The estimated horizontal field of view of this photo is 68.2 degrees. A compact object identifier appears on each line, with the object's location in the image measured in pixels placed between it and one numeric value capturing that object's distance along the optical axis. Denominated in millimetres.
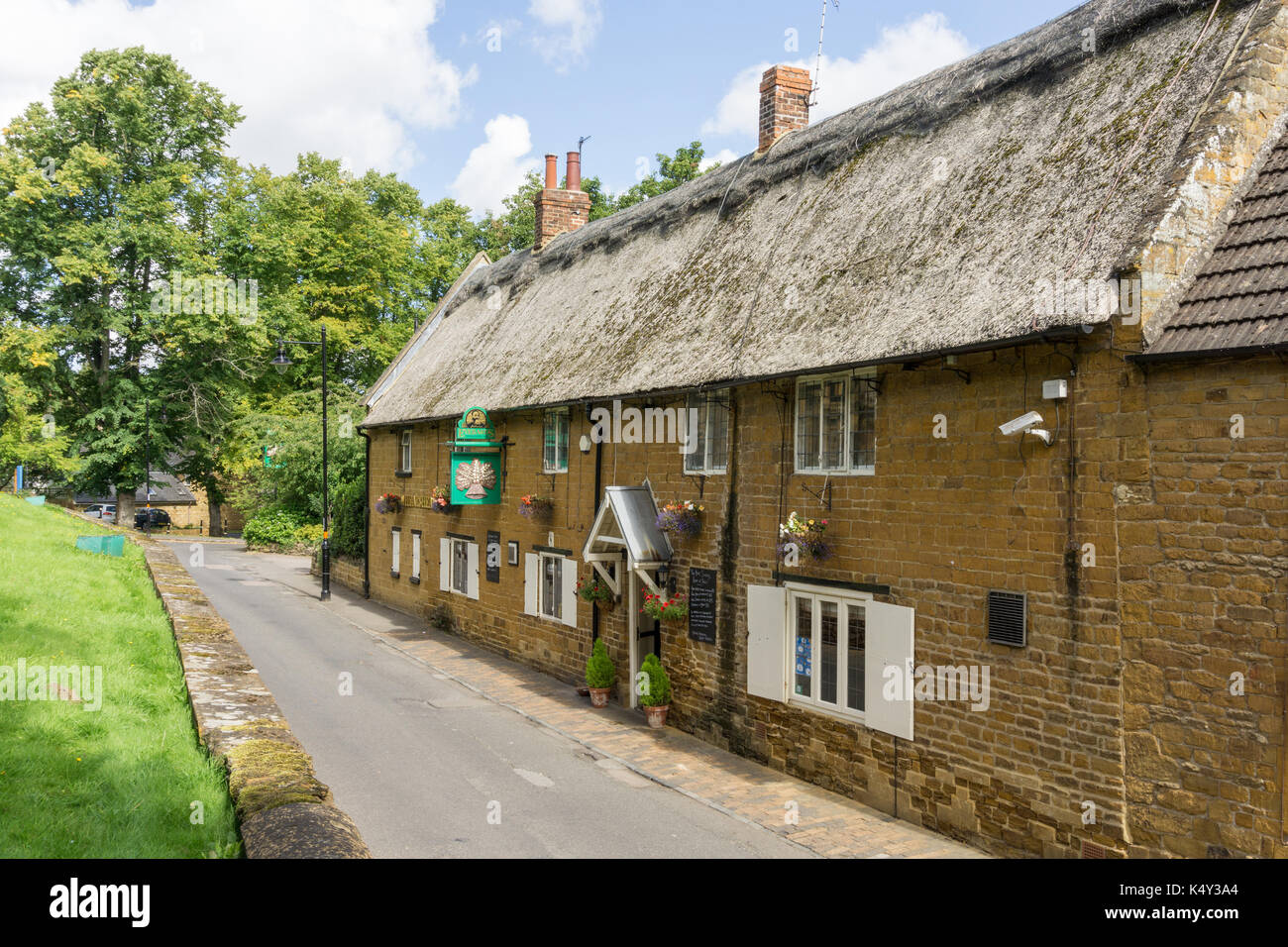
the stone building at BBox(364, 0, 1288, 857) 7961
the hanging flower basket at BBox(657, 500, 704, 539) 14188
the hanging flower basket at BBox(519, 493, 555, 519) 18672
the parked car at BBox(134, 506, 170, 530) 53656
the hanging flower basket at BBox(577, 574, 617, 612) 16500
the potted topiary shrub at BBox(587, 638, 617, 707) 16250
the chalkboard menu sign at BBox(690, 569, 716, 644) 14031
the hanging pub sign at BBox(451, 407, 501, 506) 20203
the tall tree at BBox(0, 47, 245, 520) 35375
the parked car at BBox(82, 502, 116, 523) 51750
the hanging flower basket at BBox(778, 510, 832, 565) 11771
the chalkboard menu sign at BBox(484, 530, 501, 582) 21125
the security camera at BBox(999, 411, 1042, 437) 9055
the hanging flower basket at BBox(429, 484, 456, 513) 23328
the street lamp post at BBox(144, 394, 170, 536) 38719
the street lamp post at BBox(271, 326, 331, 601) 28500
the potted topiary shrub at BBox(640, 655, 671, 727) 14805
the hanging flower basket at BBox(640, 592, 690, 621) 14398
